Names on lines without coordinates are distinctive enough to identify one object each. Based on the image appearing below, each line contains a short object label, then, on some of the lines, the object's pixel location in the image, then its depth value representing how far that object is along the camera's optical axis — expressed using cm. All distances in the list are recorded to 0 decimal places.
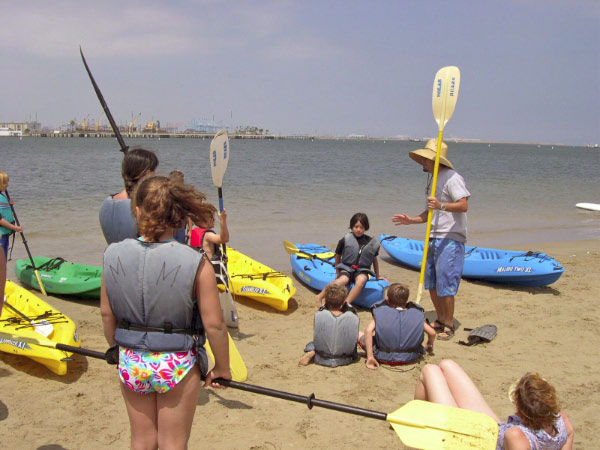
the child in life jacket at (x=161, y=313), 193
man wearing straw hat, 506
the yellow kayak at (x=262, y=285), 628
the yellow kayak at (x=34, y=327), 422
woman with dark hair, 277
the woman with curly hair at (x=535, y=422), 239
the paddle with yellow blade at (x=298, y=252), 779
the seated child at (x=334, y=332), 452
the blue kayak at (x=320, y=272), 637
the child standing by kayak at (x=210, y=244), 564
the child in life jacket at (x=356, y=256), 614
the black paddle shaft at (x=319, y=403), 239
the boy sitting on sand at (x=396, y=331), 450
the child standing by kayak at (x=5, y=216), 566
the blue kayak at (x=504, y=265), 703
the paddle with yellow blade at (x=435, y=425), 241
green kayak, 647
